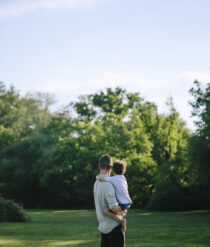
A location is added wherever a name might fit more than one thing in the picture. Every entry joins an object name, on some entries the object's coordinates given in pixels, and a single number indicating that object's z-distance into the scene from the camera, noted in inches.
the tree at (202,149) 1052.9
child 240.1
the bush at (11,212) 916.6
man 237.5
